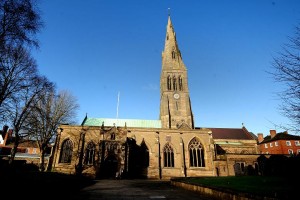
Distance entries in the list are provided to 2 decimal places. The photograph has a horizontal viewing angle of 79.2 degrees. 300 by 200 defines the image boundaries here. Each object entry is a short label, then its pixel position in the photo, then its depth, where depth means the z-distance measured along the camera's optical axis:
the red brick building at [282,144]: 49.84
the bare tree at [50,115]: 26.69
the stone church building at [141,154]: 30.77
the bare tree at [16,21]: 10.77
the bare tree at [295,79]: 9.19
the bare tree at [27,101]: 20.52
